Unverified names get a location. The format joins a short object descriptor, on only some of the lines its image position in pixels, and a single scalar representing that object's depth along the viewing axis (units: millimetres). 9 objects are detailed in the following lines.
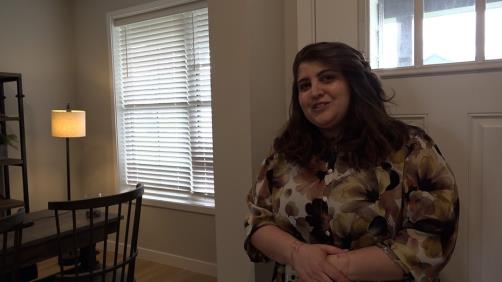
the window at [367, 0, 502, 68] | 1136
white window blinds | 3246
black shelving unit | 3133
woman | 936
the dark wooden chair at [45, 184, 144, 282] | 1729
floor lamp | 3303
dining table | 1932
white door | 1142
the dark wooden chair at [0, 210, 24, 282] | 1472
